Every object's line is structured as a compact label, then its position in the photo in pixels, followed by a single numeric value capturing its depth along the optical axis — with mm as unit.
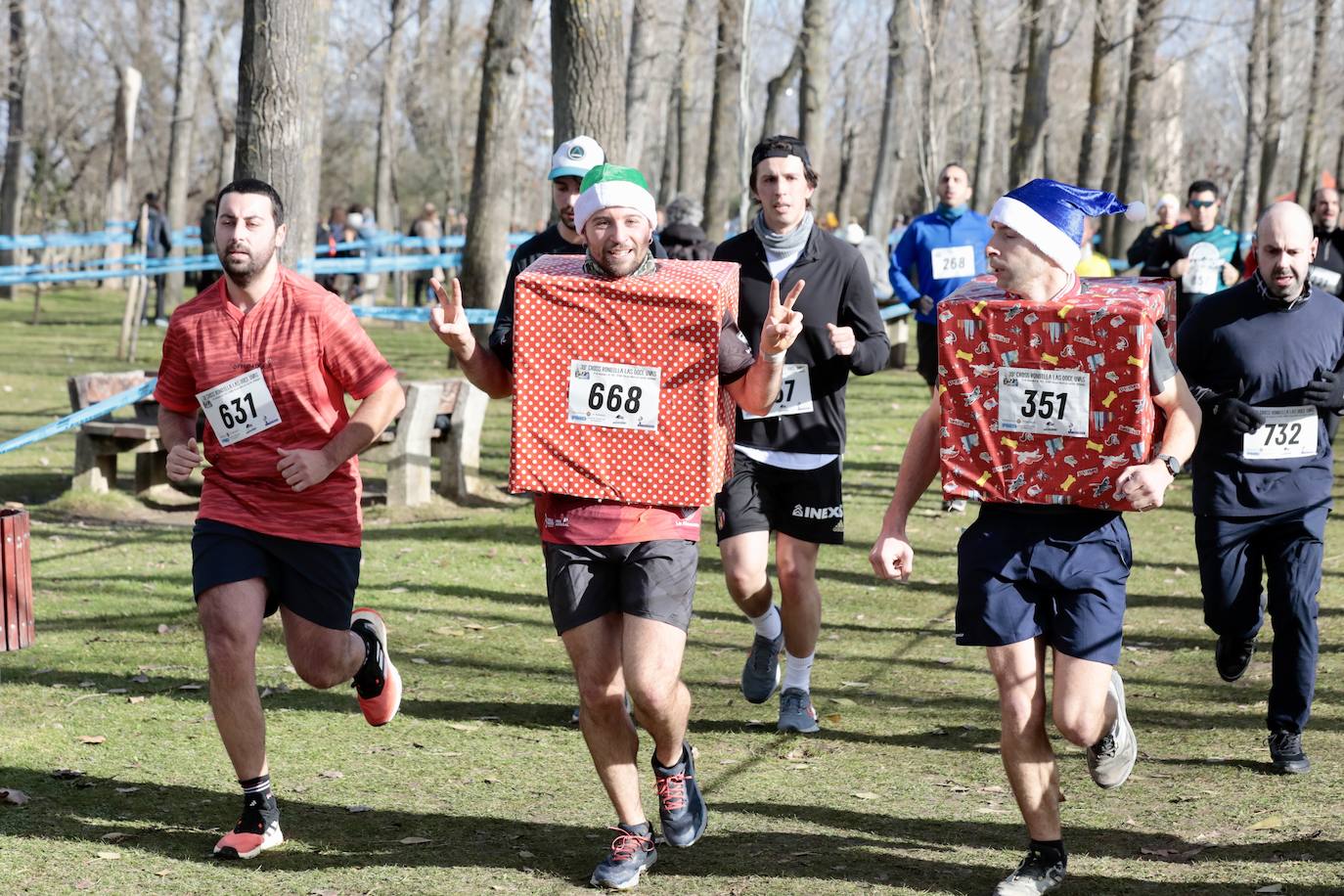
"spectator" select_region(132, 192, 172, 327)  29156
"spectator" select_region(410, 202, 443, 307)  35219
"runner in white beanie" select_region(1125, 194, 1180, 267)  16062
